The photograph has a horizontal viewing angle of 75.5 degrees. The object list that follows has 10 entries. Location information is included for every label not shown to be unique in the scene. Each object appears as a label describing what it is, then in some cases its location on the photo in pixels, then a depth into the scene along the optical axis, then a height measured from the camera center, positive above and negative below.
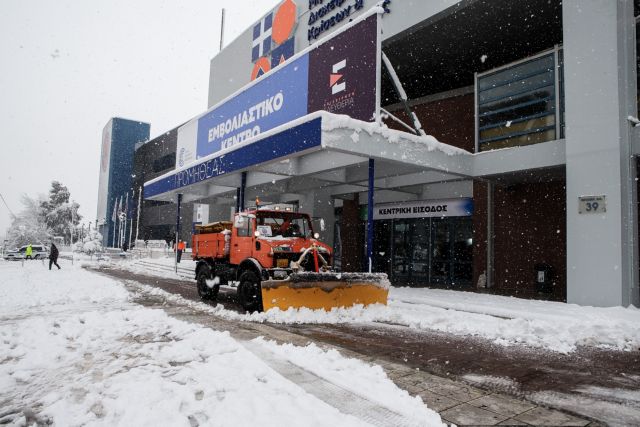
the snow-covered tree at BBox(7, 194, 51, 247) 59.44 +1.69
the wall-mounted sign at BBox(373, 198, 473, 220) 15.31 +1.64
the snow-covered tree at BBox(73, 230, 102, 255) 50.09 -1.00
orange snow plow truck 7.84 -0.49
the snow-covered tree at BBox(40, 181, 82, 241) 76.31 +5.09
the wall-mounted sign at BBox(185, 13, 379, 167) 10.52 +4.83
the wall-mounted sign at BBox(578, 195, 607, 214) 9.29 +1.16
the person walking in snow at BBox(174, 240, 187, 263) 20.83 -0.16
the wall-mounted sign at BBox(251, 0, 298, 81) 18.64 +9.94
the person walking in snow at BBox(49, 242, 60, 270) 22.56 -0.88
